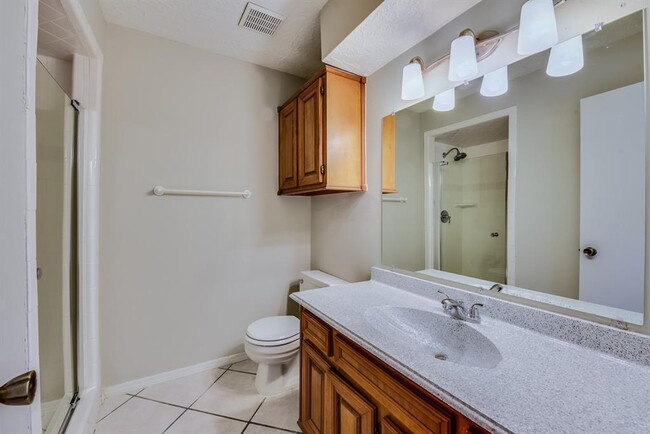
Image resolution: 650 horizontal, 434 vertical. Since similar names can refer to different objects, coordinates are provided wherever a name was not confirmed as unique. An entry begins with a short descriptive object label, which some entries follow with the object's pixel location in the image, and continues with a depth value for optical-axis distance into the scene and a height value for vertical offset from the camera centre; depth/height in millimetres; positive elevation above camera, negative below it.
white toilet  1707 -864
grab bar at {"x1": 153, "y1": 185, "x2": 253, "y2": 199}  1869 +177
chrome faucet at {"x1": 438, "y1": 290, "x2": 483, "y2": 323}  1069 -388
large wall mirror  838 +128
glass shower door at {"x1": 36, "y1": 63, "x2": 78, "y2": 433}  1209 -161
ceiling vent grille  1624 +1251
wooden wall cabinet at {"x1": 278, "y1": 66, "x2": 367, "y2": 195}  1688 +550
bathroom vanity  587 -418
